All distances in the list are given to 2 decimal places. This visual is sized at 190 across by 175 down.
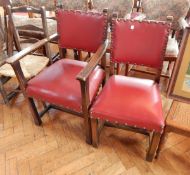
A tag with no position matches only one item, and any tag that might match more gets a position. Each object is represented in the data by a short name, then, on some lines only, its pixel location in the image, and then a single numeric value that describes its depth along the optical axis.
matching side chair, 1.11
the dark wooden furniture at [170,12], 1.97
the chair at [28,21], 1.67
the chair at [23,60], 1.59
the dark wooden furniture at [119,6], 2.22
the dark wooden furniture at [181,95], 1.05
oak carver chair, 1.25
